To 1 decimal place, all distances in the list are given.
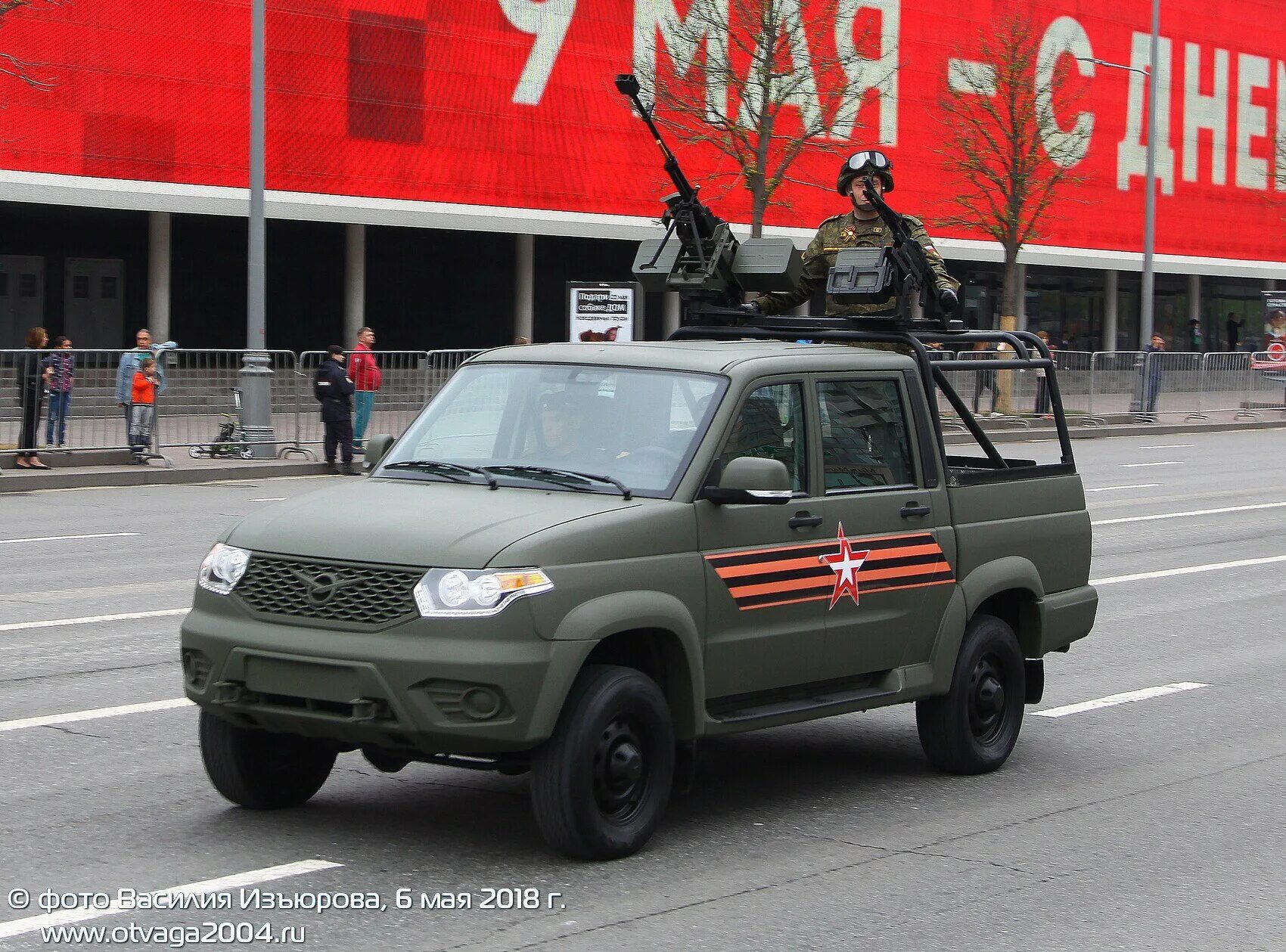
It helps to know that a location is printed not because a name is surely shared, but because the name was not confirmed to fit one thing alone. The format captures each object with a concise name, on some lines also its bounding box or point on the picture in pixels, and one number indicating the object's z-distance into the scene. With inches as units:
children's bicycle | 1010.7
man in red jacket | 1054.4
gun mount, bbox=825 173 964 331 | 311.3
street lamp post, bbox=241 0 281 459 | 1011.3
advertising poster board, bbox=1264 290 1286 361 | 1789.2
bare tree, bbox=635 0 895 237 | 1412.4
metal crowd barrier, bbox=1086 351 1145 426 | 1553.9
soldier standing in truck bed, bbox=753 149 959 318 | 341.7
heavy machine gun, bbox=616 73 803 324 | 323.9
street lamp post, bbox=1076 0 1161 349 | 1635.1
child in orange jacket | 963.3
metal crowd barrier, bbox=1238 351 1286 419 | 1710.1
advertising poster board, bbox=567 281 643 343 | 1203.2
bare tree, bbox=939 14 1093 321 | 1640.0
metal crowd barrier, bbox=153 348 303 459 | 987.9
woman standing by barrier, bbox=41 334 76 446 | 923.4
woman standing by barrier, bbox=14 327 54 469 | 911.0
